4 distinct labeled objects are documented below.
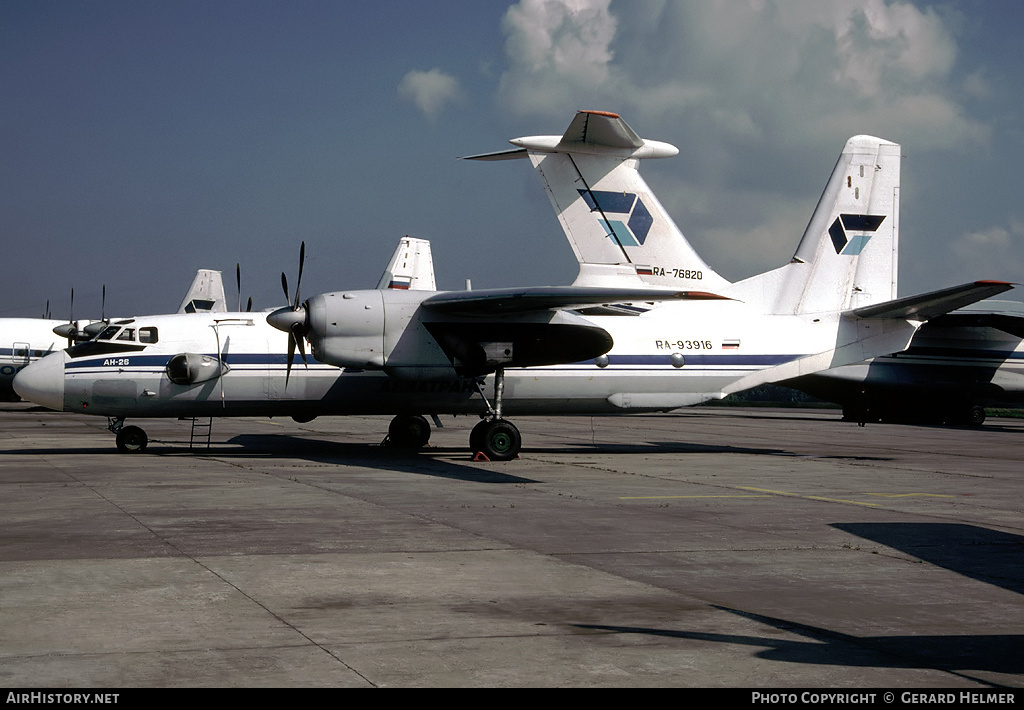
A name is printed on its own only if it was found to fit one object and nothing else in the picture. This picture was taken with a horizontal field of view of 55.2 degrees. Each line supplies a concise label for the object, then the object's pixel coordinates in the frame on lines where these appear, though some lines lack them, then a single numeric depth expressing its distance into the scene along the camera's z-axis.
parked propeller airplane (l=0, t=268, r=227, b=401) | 44.88
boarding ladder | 28.06
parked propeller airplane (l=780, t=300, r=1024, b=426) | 41.00
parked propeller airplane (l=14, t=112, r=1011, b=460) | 21.47
